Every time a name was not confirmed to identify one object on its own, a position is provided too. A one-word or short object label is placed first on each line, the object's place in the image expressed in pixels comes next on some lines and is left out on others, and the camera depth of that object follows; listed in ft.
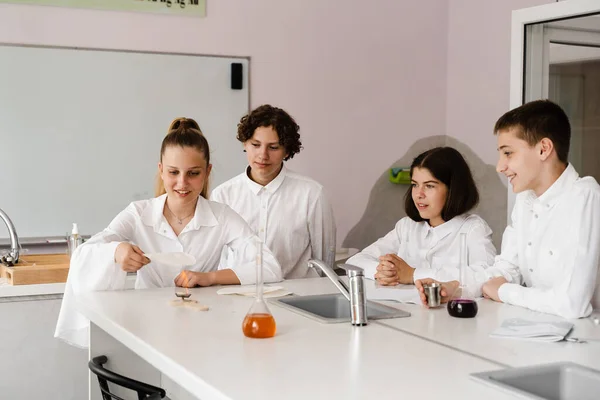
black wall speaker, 14.37
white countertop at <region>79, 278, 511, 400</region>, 4.84
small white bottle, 11.57
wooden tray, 10.73
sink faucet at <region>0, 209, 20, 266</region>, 11.22
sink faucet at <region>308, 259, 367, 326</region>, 6.80
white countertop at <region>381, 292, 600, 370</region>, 5.67
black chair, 6.64
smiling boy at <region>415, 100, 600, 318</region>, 7.30
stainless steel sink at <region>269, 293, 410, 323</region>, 7.63
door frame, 12.86
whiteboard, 12.88
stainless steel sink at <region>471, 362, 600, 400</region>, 5.13
